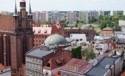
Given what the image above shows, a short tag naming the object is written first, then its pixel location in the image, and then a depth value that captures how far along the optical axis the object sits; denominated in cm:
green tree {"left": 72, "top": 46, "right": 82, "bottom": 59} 5726
